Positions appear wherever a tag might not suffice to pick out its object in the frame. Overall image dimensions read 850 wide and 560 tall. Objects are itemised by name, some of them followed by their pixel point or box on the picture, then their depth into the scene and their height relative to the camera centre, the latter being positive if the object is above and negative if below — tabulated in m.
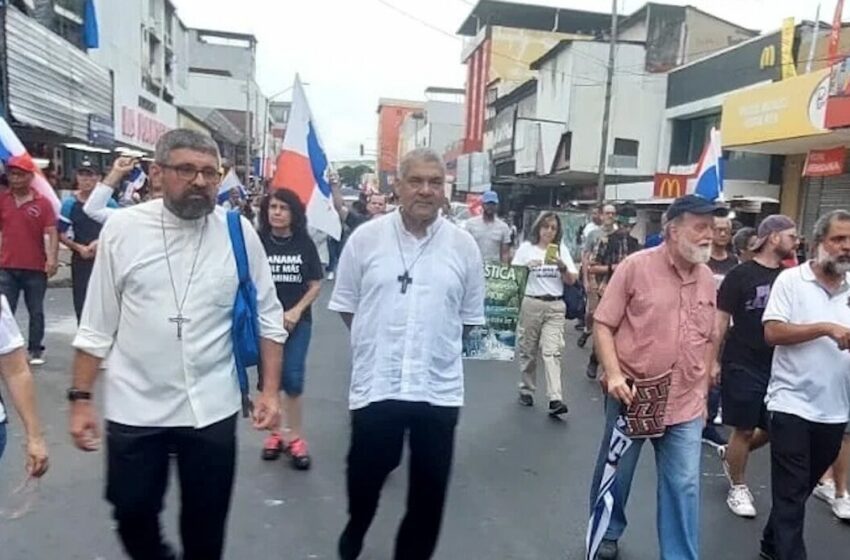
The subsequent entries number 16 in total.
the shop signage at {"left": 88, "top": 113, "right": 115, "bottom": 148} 21.66 +0.63
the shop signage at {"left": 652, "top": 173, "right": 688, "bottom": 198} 19.89 +0.05
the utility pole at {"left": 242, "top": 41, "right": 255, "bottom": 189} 51.00 +1.55
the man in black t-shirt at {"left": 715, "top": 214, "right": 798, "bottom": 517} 4.60 -0.80
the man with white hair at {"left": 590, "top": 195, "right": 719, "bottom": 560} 3.59 -0.74
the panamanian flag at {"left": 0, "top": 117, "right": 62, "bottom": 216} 4.84 +0.03
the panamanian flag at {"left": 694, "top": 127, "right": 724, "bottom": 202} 6.41 +0.14
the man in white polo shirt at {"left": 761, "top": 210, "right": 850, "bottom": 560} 3.70 -0.83
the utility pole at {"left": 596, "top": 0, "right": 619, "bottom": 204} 23.11 +1.26
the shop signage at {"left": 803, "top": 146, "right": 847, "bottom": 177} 14.90 +0.62
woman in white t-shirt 7.04 -1.05
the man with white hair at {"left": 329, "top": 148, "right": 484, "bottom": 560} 3.41 -0.72
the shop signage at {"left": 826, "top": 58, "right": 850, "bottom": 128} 12.41 +1.50
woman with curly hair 5.09 -0.64
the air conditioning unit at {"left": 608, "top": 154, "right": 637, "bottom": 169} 30.81 +0.85
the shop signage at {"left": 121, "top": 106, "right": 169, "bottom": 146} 28.39 +1.14
